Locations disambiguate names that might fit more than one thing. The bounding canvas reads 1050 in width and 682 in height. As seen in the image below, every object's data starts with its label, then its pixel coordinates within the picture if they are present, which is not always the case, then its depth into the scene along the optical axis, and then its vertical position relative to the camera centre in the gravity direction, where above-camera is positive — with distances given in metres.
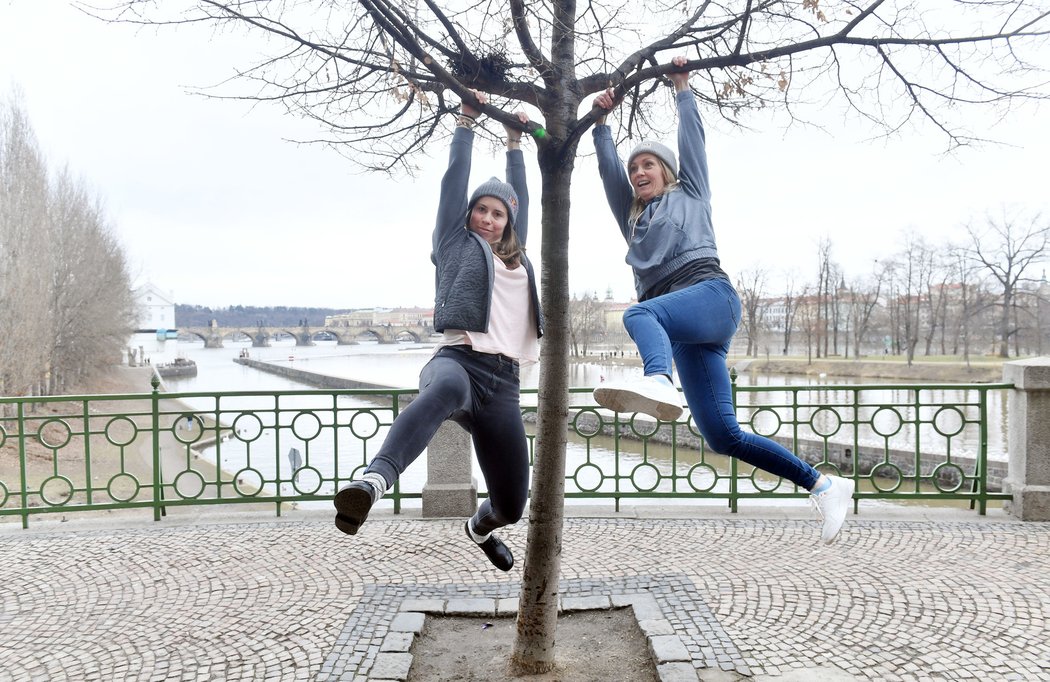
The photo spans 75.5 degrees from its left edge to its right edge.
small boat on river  54.78 -3.31
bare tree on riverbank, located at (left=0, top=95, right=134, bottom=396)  20.66 +1.93
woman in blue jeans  2.57 +0.19
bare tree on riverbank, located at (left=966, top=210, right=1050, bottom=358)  37.34 +3.54
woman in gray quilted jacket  2.71 +0.01
